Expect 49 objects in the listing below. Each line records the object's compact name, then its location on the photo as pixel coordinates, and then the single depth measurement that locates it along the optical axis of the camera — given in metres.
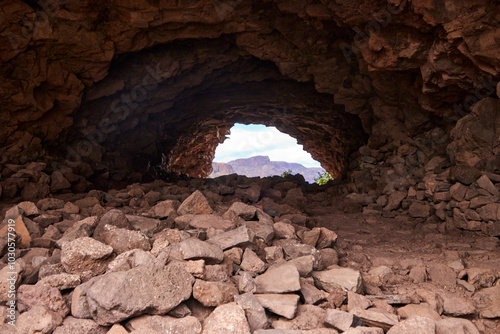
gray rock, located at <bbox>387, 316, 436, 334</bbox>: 1.97
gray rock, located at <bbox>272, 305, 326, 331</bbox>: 2.15
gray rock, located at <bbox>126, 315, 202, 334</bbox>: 2.00
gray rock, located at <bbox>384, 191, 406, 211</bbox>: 5.85
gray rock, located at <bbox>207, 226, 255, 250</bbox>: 3.00
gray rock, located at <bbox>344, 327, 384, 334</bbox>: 1.96
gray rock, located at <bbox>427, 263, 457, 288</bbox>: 2.90
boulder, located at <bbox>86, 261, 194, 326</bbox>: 2.02
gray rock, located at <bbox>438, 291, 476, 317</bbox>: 2.43
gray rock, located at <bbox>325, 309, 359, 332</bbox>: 2.05
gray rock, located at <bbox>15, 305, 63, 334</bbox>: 2.00
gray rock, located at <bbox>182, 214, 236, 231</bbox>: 3.48
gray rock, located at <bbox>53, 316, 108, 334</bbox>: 2.00
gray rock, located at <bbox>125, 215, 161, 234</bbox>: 3.48
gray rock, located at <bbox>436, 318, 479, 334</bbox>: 2.07
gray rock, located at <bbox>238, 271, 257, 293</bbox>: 2.41
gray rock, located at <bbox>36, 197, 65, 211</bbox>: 4.32
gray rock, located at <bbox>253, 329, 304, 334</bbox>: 1.94
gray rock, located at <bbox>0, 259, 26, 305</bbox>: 2.28
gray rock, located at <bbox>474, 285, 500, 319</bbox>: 2.42
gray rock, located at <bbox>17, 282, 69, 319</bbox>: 2.16
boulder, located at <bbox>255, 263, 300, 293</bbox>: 2.42
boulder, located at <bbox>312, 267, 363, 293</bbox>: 2.59
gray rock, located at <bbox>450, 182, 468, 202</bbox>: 4.48
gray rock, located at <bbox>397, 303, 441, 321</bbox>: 2.34
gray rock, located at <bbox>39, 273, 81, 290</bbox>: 2.30
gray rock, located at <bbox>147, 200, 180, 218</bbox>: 3.94
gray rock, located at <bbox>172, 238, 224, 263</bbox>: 2.63
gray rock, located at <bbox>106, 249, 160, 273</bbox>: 2.43
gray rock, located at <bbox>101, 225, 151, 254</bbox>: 2.74
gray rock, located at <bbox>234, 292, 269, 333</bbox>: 2.08
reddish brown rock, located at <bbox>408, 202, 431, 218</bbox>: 5.21
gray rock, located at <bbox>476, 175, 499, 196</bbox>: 4.13
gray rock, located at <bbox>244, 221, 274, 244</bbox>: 3.33
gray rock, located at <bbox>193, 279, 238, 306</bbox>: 2.25
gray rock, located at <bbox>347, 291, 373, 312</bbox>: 2.36
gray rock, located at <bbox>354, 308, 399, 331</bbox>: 2.11
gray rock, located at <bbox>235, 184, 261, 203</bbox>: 5.82
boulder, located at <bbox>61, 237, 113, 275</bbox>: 2.45
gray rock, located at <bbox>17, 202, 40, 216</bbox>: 3.74
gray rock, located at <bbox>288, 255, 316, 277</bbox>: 2.78
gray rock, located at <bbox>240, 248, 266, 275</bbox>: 2.79
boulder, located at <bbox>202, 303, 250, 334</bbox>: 1.96
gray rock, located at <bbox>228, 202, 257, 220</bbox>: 3.90
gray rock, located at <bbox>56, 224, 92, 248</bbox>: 2.97
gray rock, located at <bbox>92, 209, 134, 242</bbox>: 3.15
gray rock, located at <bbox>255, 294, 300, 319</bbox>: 2.21
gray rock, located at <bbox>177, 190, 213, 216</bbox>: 3.96
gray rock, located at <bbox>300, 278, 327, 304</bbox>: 2.42
